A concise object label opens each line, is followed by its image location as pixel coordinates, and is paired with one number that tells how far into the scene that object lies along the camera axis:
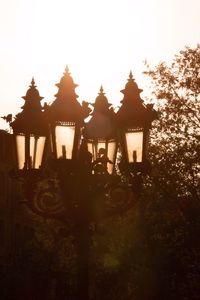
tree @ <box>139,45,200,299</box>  41.22
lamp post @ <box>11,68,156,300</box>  12.51
